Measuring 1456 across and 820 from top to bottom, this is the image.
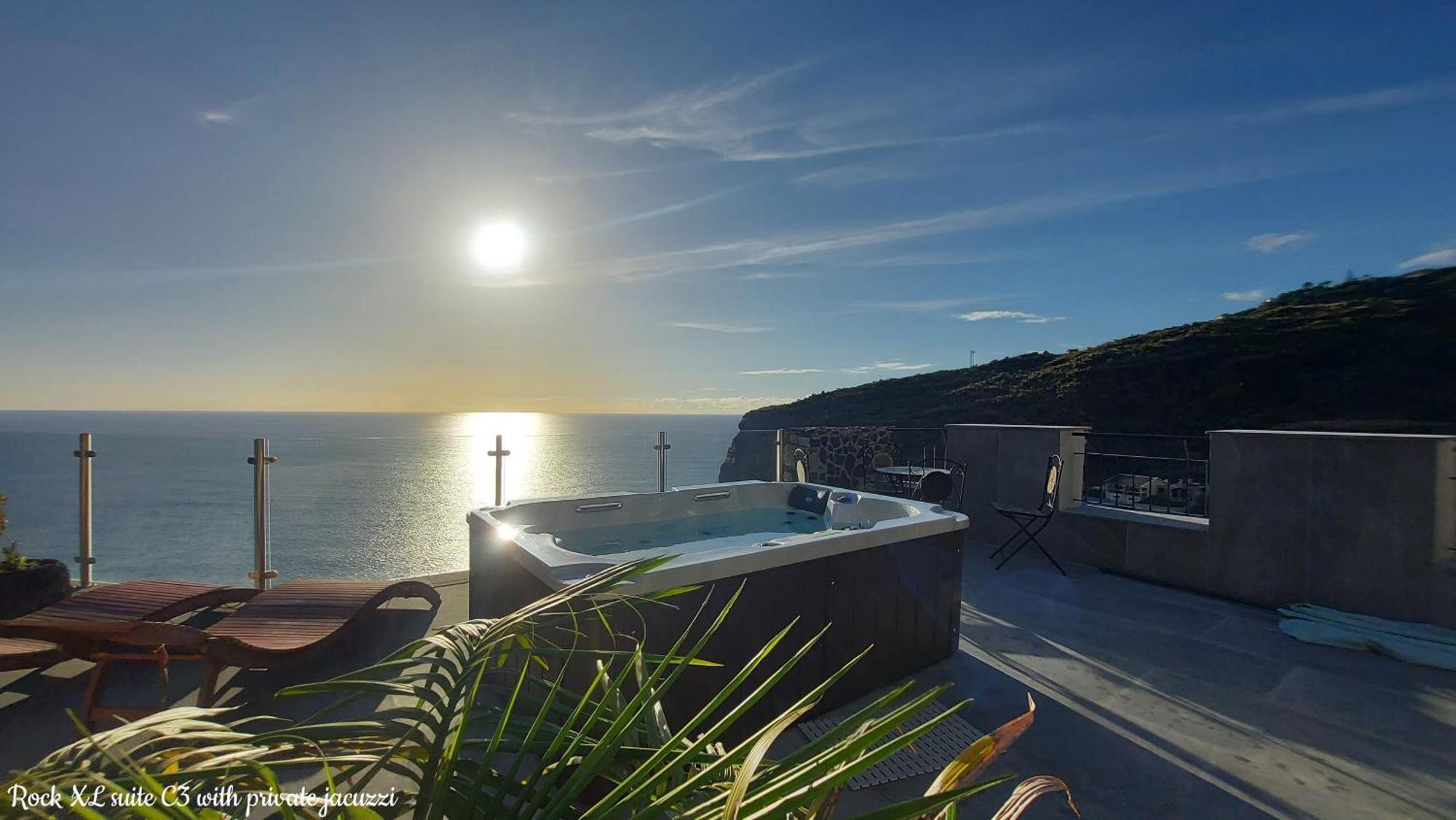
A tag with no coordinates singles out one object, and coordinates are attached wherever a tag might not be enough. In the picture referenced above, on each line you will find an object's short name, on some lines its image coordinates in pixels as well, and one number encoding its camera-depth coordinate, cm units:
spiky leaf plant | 45
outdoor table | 585
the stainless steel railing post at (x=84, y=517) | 409
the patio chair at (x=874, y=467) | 674
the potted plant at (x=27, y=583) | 328
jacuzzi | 229
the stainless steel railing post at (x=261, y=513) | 407
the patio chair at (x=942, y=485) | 529
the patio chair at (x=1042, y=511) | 450
